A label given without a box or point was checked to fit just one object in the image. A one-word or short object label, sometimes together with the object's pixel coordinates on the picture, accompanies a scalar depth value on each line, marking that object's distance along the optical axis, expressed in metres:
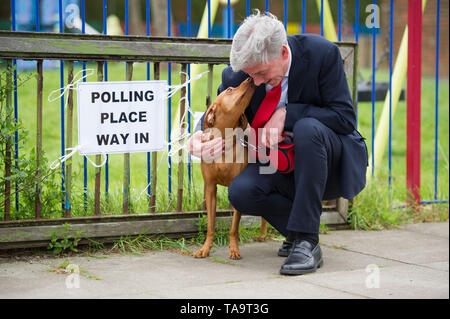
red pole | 4.90
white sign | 3.59
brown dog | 3.25
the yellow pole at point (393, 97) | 4.98
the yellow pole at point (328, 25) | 5.07
